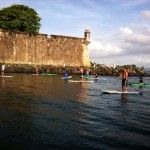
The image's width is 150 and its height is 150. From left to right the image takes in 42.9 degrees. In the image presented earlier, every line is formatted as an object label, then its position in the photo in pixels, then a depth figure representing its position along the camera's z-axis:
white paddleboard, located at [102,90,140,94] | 15.15
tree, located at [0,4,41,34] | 34.28
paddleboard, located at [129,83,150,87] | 21.48
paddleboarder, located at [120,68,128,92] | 15.51
